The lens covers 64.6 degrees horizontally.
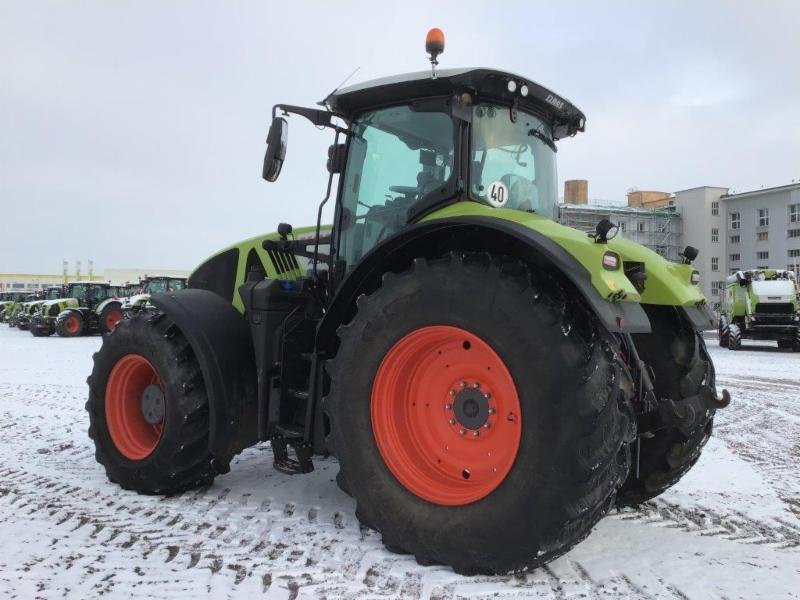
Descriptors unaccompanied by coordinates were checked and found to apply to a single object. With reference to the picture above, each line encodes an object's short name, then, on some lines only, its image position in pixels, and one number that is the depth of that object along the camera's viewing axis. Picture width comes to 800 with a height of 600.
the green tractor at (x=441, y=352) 2.62
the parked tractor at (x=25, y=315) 25.14
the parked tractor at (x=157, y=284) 21.81
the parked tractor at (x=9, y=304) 32.66
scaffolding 52.78
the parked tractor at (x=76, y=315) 21.91
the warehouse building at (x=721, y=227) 51.72
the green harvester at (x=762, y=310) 18.28
